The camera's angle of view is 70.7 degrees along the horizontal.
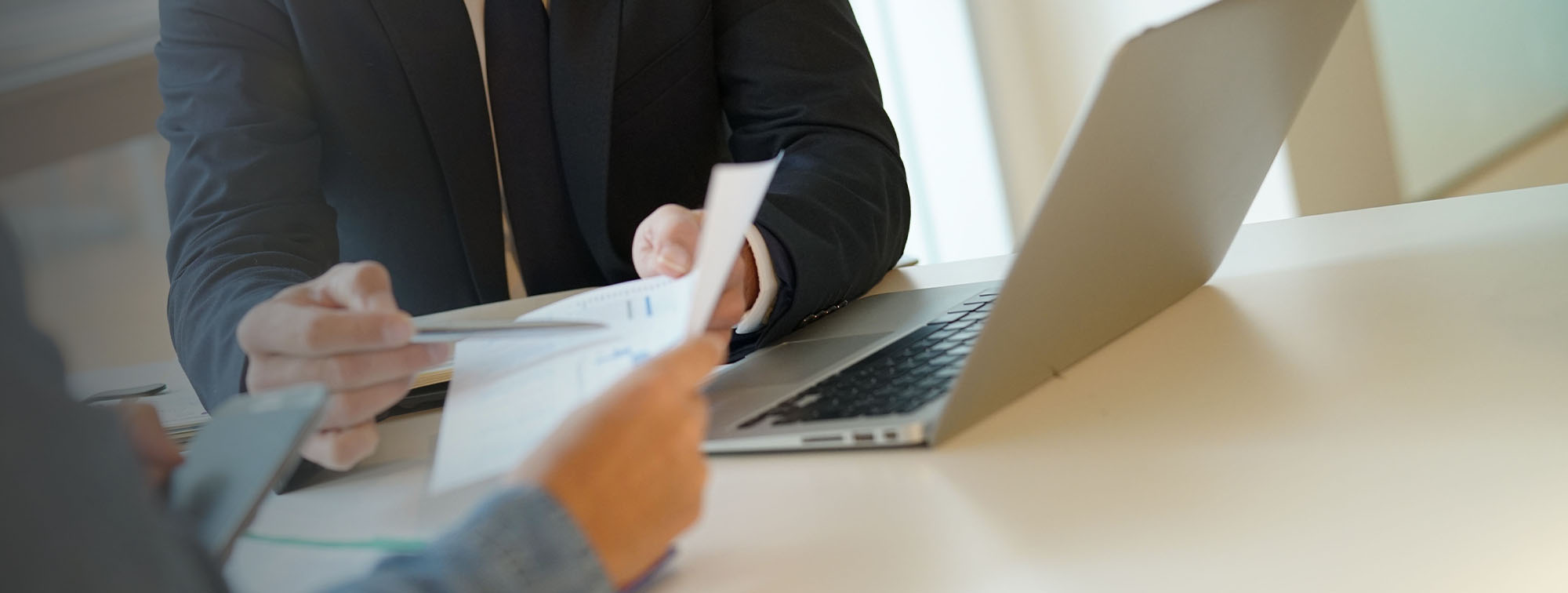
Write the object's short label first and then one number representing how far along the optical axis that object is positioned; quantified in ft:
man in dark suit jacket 3.20
